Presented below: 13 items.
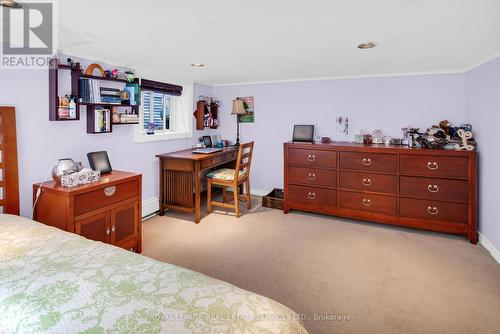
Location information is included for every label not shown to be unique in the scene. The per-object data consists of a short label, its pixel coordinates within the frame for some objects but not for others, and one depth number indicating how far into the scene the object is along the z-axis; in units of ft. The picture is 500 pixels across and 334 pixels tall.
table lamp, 15.64
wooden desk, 12.41
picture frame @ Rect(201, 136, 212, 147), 15.88
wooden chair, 13.17
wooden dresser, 10.84
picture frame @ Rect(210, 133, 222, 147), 16.73
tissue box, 7.81
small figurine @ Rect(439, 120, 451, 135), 11.89
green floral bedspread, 3.33
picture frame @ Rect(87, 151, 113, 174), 9.53
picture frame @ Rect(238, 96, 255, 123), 16.55
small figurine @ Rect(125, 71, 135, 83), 11.26
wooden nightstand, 7.53
